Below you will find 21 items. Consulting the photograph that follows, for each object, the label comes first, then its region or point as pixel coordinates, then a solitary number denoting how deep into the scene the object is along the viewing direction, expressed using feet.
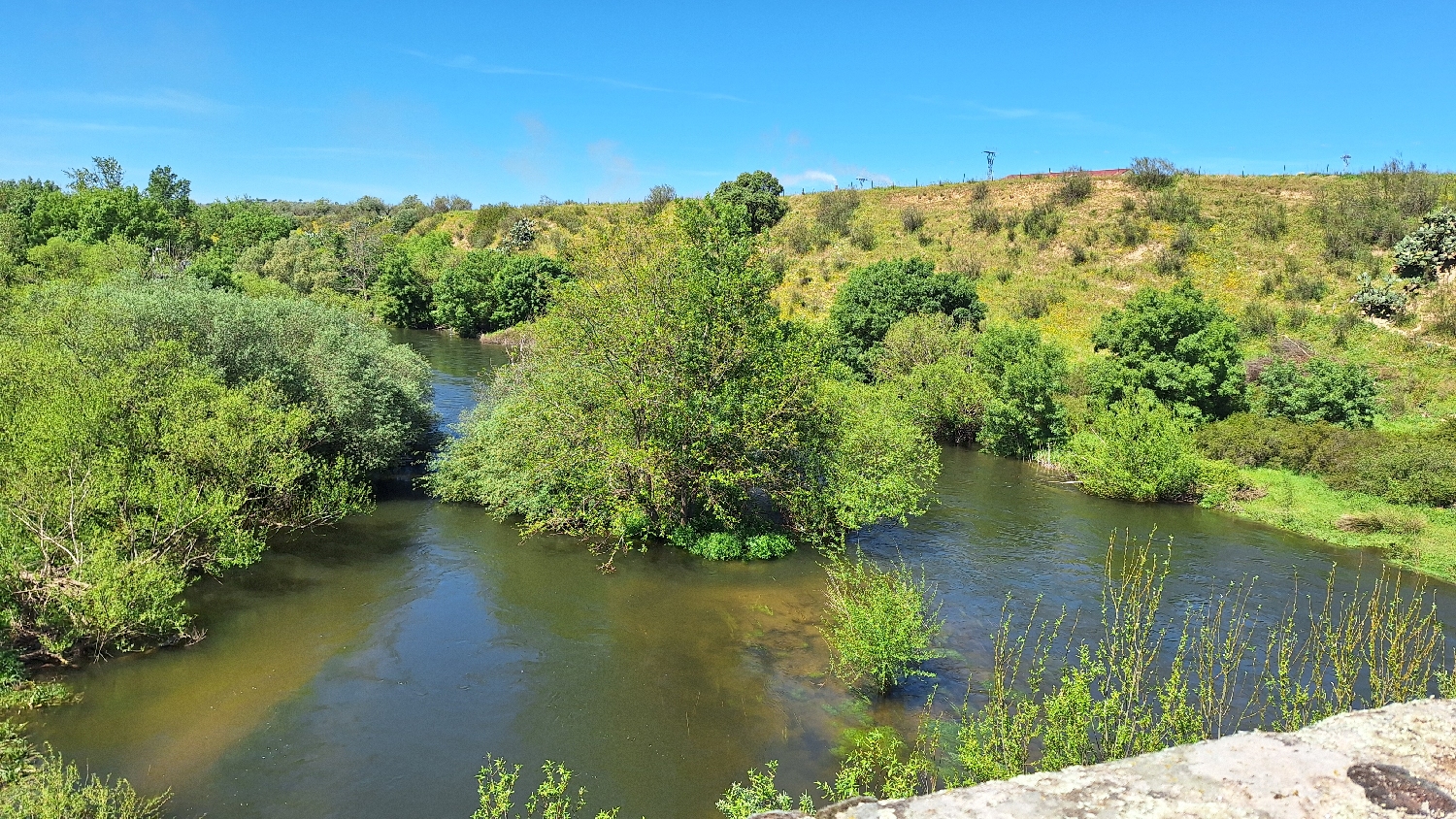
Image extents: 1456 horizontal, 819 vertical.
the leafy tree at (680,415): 78.64
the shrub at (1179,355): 128.47
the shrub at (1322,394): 119.24
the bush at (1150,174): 263.49
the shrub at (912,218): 277.64
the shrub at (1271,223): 222.48
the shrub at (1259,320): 172.86
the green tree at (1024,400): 130.82
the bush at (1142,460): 107.34
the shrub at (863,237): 269.83
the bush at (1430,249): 176.24
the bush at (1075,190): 265.54
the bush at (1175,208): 240.32
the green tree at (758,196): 310.65
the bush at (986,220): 260.83
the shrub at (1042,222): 249.14
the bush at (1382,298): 169.37
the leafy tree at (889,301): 170.30
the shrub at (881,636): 52.90
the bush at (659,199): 361.67
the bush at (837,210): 290.76
